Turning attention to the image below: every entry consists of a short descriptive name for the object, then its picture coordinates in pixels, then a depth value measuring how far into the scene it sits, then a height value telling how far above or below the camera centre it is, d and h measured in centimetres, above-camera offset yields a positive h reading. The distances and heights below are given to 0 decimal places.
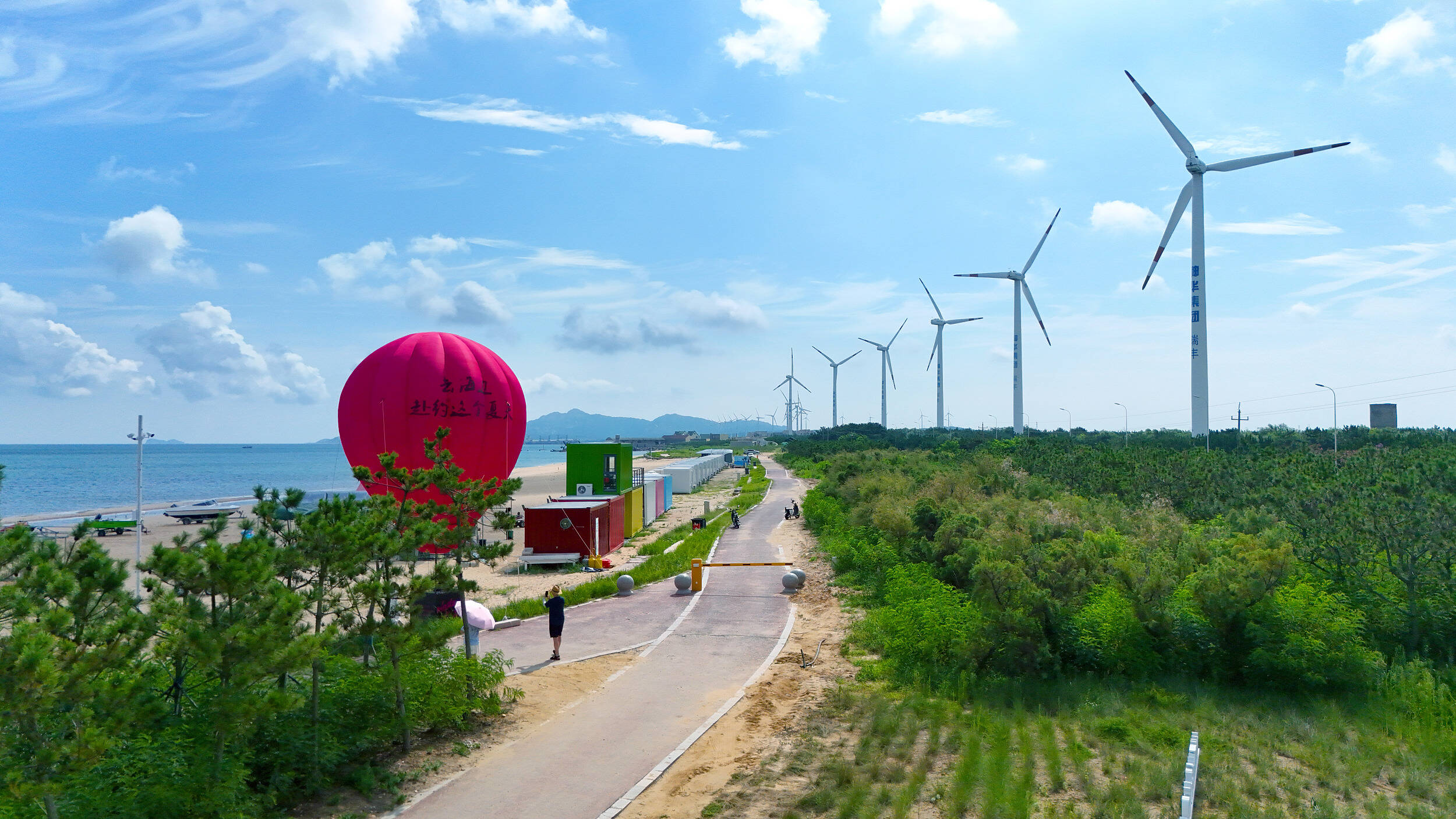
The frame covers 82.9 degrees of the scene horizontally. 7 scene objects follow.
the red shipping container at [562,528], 3428 -375
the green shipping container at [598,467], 4159 -143
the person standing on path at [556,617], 1844 -399
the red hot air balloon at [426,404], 2859 +121
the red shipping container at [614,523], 3709 -401
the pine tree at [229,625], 884 -207
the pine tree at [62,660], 679 -199
